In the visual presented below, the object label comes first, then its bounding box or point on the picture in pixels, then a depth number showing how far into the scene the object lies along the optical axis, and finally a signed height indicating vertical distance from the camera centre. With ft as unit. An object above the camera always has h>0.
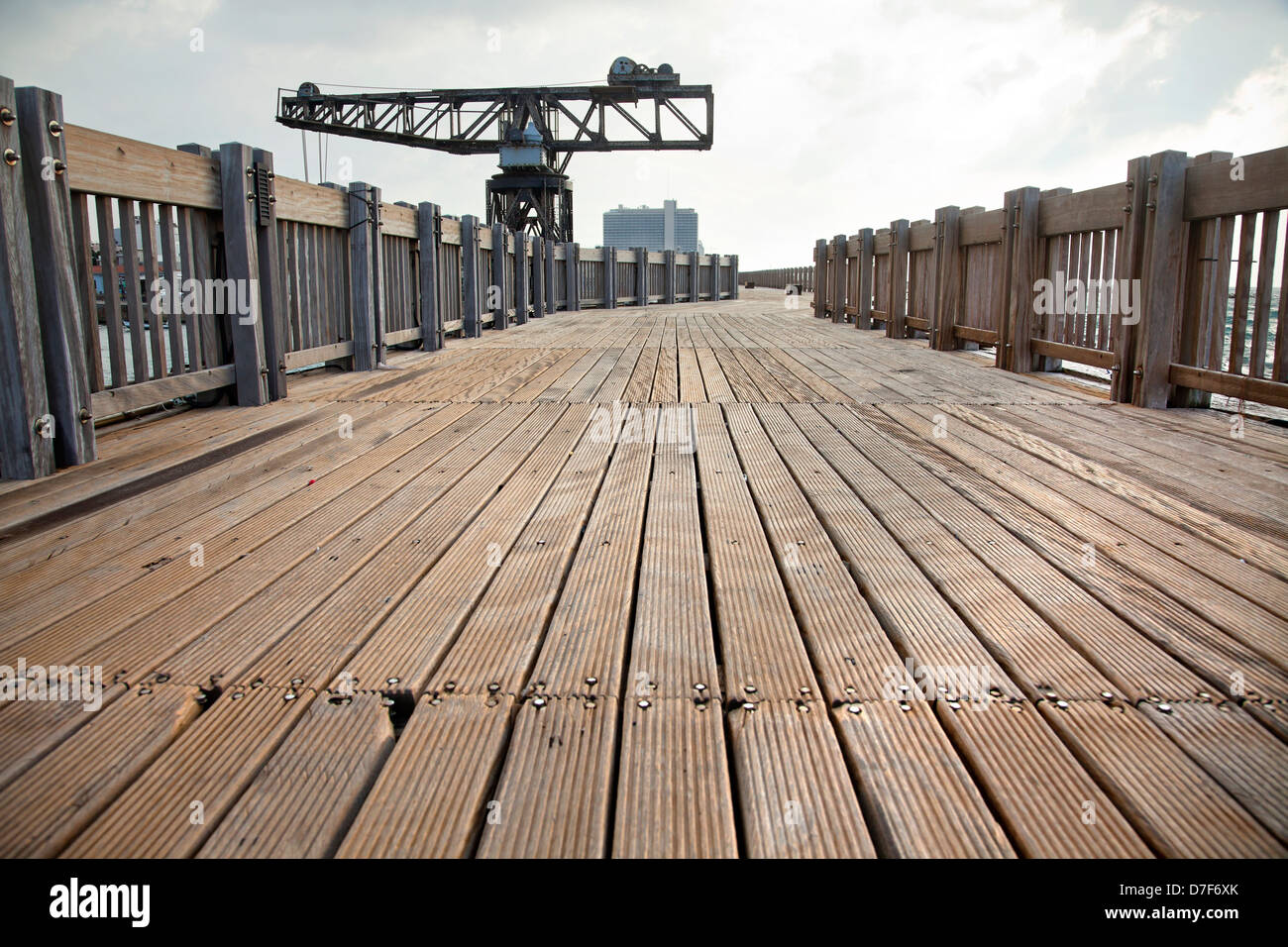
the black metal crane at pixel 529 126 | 76.13 +16.23
